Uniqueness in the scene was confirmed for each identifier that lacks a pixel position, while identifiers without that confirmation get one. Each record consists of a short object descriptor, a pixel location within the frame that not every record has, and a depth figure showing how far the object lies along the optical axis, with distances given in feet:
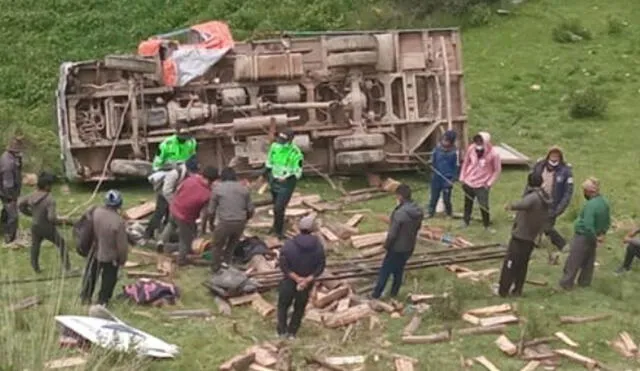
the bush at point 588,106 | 91.56
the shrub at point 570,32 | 110.11
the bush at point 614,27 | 111.96
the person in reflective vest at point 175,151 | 64.59
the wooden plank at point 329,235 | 65.51
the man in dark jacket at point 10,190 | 62.64
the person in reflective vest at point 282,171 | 63.82
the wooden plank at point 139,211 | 67.56
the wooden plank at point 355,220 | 68.03
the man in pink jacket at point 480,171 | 66.74
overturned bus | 74.08
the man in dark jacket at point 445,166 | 68.54
